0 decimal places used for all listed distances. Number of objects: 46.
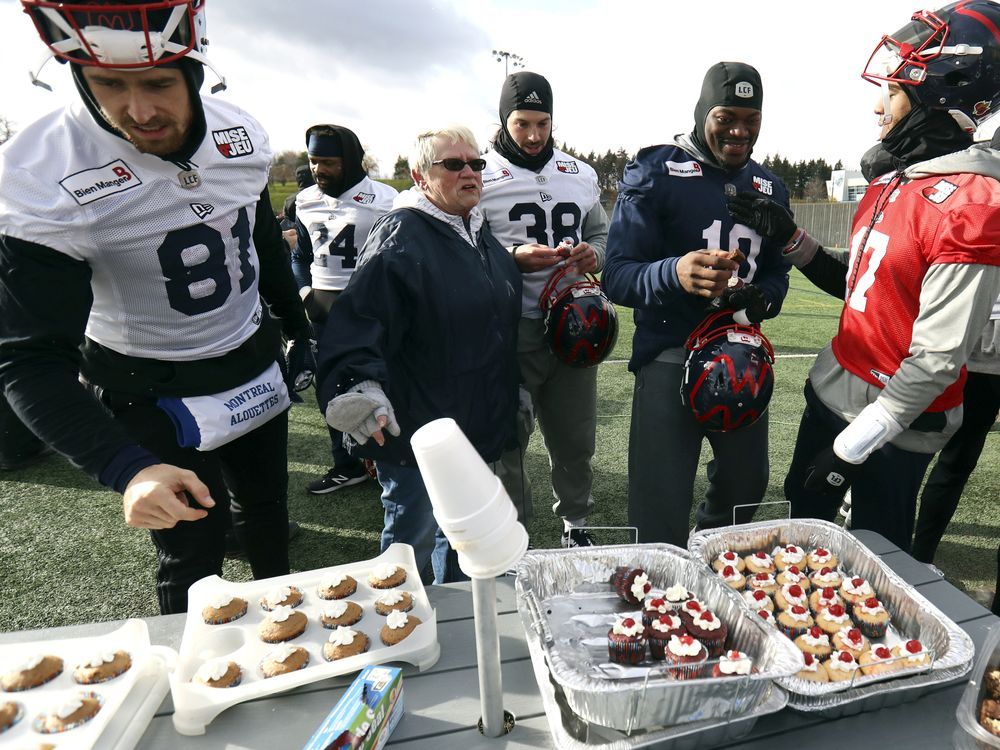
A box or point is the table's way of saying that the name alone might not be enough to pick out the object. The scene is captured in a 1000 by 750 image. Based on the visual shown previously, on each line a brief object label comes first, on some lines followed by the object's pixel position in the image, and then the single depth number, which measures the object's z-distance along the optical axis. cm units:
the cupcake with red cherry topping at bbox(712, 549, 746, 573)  170
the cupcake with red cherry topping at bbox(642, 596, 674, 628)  146
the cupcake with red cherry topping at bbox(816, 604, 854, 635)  154
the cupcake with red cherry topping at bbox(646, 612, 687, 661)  139
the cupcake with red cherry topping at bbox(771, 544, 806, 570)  176
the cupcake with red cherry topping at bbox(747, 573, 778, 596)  165
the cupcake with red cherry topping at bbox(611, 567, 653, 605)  157
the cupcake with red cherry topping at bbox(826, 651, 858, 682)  133
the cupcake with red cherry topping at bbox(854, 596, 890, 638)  154
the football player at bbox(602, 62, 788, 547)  216
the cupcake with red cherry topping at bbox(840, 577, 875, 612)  160
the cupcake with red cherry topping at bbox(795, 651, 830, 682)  130
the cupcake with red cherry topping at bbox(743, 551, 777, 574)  173
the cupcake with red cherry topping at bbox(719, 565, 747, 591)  164
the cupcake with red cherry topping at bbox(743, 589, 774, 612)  157
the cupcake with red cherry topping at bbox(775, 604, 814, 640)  153
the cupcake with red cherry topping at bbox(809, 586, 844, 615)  161
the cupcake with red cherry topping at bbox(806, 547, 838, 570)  173
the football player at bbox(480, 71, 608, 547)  304
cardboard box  107
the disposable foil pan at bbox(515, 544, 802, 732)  115
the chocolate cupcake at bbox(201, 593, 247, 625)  149
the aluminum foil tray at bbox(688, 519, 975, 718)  123
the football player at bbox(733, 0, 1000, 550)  169
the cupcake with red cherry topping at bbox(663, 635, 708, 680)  133
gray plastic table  121
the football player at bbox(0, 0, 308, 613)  143
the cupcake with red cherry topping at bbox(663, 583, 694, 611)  153
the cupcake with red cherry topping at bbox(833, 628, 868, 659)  145
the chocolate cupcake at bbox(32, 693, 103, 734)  118
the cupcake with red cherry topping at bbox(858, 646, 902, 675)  127
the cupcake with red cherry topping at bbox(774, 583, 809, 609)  162
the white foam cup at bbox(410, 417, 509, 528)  89
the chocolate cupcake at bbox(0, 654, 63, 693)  128
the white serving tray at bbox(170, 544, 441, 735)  124
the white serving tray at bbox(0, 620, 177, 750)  117
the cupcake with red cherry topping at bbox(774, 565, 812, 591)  168
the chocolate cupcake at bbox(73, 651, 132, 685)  130
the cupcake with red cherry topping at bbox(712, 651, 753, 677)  120
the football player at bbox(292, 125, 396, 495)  398
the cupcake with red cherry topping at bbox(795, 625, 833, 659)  147
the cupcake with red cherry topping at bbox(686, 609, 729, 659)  140
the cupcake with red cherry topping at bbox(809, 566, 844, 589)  167
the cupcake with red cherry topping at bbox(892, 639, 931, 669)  126
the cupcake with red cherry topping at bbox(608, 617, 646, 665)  138
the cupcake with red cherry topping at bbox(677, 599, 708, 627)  146
